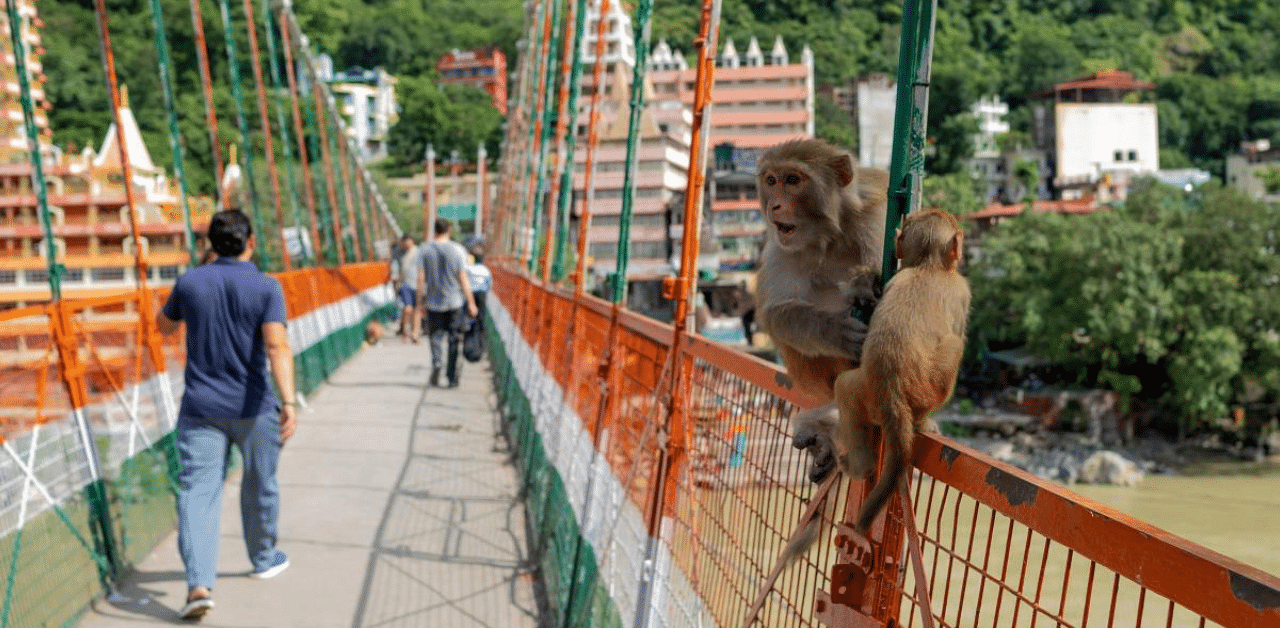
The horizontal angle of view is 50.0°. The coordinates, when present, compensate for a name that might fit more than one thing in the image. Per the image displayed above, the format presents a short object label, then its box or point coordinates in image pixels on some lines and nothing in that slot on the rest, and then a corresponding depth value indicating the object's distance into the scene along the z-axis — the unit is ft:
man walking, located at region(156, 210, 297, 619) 20.03
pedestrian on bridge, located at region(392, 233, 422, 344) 64.91
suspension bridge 7.72
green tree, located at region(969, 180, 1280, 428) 195.83
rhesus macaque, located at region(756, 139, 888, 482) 11.18
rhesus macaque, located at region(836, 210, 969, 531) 7.98
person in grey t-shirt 47.32
